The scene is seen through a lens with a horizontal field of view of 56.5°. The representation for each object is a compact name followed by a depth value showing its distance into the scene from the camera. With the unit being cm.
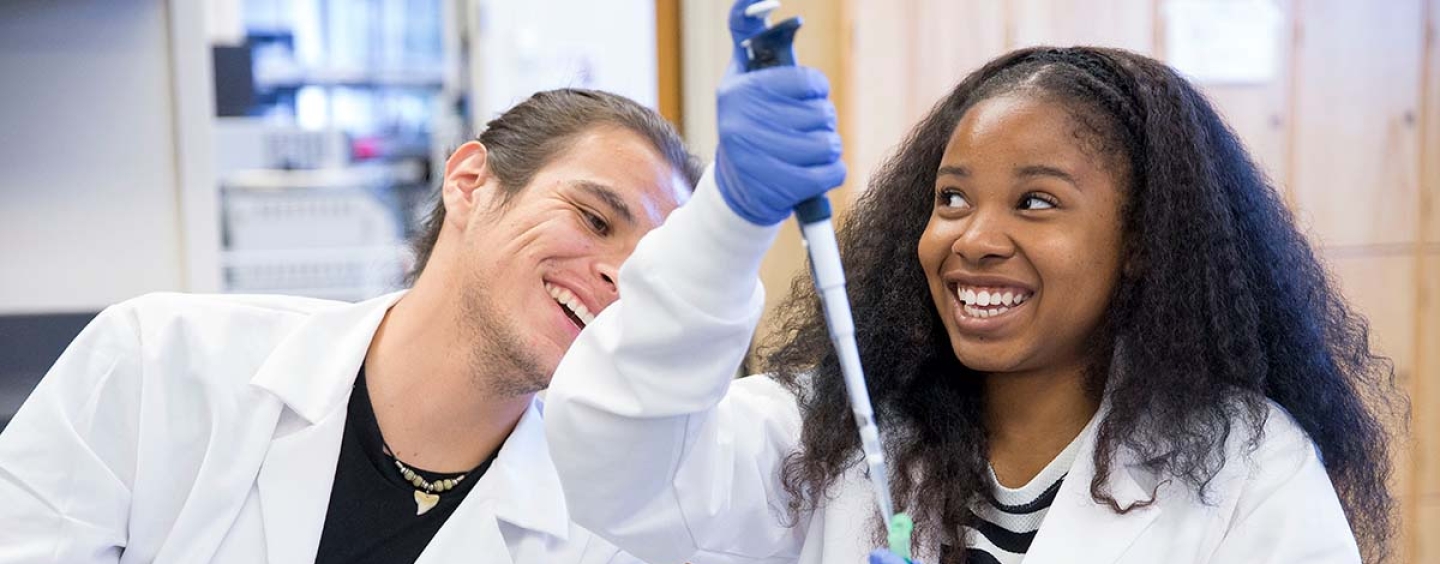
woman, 108
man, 136
